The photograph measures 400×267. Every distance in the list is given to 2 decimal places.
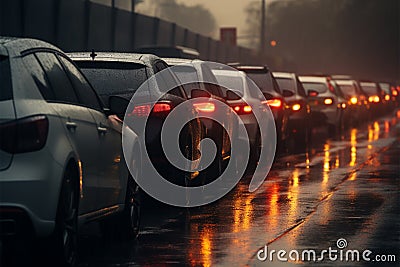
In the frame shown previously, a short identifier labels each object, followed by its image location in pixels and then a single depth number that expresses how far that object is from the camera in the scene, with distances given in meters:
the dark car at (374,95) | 54.41
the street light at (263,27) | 83.75
